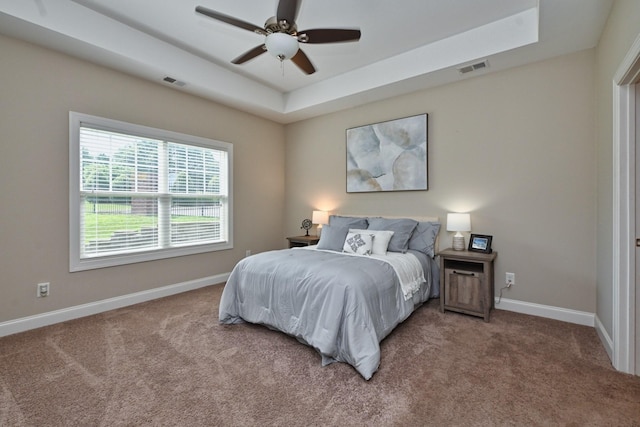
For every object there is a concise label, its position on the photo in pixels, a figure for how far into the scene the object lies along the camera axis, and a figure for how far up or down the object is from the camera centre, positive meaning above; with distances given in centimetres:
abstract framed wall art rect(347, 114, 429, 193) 390 +81
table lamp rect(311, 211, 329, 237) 474 -7
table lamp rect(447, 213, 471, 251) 332 -13
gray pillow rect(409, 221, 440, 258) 358 -30
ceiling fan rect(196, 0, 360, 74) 216 +146
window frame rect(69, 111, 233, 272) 305 +23
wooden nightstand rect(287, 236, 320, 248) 455 -44
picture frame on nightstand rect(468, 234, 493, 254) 326 -33
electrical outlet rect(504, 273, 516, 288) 326 -73
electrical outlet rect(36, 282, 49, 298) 286 -76
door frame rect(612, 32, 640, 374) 200 -6
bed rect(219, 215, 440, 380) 214 -65
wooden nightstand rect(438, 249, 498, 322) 296 -72
